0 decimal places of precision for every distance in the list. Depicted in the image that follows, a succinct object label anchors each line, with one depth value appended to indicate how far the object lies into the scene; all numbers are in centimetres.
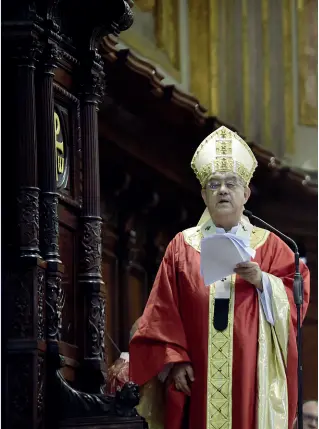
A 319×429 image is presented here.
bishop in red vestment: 1343
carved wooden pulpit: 1306
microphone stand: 1325
